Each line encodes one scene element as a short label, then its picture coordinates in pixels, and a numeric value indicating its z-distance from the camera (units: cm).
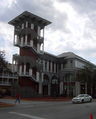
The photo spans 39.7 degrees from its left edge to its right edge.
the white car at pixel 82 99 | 2018
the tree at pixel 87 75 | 3034
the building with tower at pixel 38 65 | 3091
